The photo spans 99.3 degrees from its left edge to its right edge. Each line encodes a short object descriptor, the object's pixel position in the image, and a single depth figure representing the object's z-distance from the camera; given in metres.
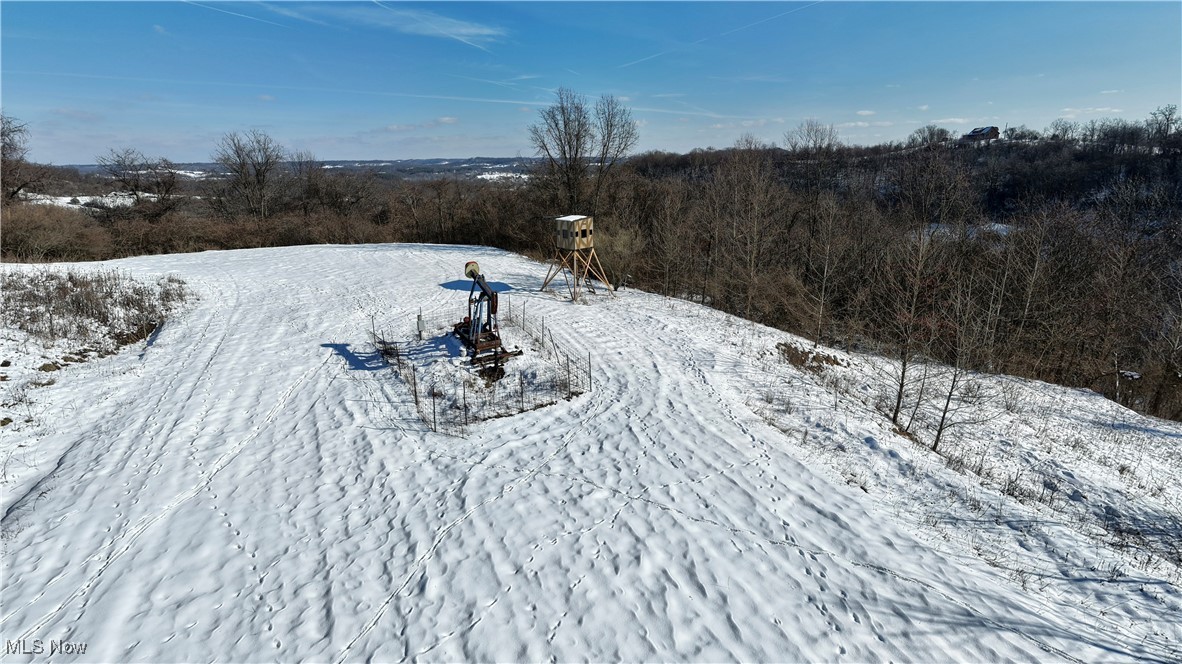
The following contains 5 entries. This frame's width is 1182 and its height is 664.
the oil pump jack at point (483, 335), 11.93
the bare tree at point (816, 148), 32.38
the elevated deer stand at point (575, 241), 18.73
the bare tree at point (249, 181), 43.28
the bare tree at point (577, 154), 29.70
